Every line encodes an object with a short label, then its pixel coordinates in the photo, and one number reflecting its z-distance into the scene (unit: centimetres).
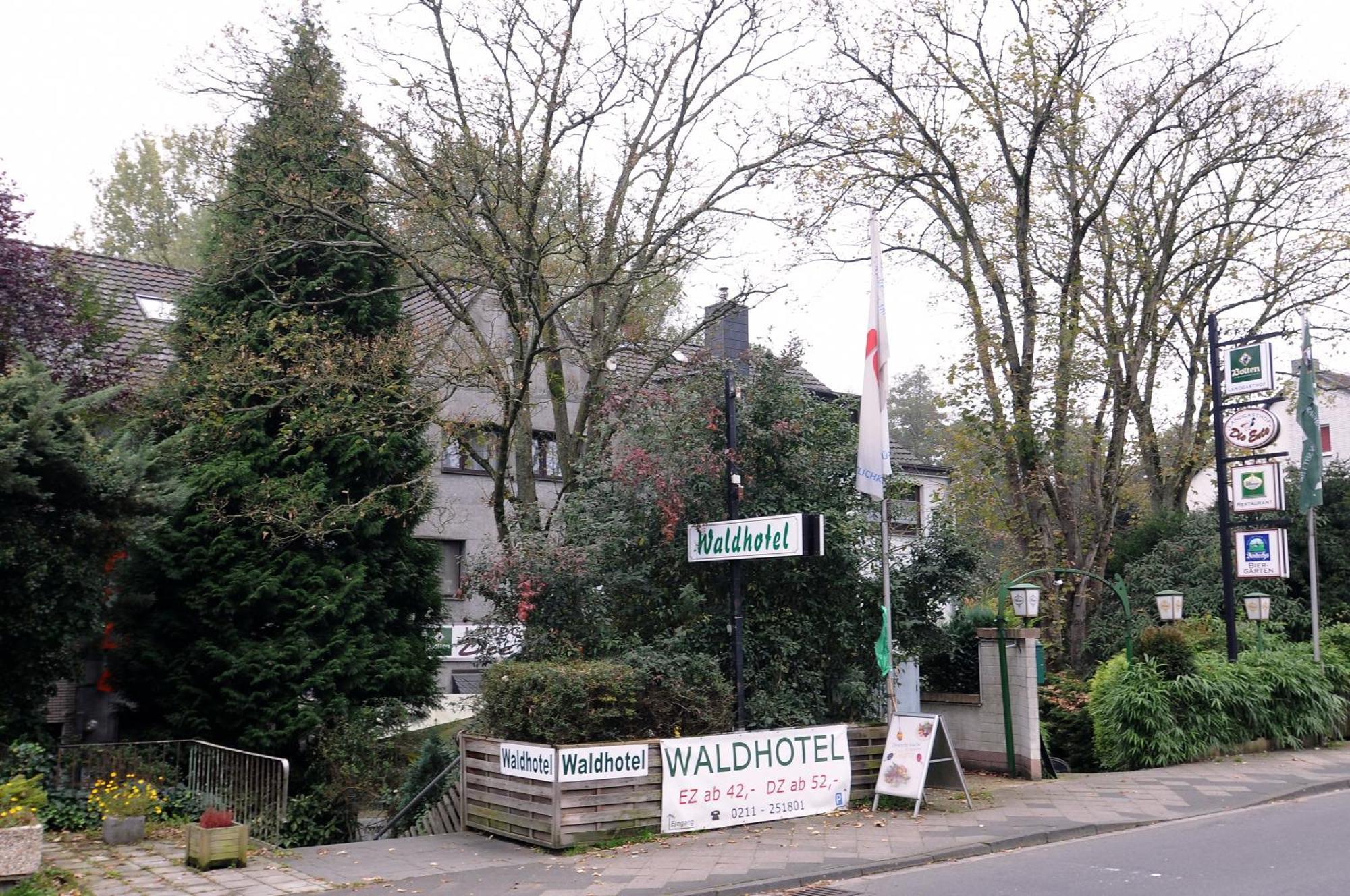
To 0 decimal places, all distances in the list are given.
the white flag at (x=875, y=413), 1248
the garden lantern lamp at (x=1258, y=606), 1981
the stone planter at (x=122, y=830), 1102
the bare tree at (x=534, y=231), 1567
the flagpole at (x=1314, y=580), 1883
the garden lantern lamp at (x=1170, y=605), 1895
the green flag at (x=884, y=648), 1226
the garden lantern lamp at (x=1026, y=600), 1605
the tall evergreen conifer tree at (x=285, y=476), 1505
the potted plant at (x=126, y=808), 1105
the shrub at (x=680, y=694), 1174
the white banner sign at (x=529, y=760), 1062
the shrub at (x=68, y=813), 1164
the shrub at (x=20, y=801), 862
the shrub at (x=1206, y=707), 1630
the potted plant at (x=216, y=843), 1004
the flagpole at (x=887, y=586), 1241
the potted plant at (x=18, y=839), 831
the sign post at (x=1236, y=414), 1833
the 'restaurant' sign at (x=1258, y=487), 1831
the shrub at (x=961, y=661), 1700
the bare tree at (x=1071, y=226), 2006
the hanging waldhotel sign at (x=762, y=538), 1175
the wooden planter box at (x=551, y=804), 1061
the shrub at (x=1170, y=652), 1678
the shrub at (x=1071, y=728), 1764
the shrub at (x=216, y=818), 1023
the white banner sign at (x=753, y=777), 1131
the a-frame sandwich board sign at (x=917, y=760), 1215
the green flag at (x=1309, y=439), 1980
